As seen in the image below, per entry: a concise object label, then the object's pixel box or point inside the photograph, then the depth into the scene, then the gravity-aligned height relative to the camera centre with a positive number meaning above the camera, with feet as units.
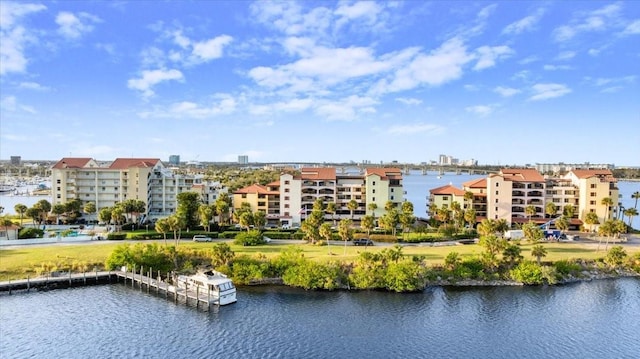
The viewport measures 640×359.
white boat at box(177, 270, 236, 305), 153.99 -40.47
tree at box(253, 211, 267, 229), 241.74 -26.00
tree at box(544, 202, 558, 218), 275.39 -23.78
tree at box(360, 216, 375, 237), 233.96 -26.81
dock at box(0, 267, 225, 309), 160.15 -42.73
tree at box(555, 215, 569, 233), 242.17 -29.01
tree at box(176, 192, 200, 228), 250.98 -19.97
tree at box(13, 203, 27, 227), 266.36 -22.05
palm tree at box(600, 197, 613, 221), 266.98 -19.82
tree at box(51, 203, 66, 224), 277.01 -23.48
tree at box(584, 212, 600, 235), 252.62 -27.55
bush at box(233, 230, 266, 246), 216.95 -32.73
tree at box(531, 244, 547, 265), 183.83 -33.55
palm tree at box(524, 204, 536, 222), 267.51 -23.75
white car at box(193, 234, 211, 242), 229.86 -34.61
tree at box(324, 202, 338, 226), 277.87 -24.23
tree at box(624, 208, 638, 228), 267.59 -25.12
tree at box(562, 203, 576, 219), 272.06 -24.76
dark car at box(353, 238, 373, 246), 224.29 -35.85
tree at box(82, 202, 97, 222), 284.82 -23.65
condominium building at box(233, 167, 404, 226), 294.46 -14.93
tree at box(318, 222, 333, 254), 211.82 -28.31
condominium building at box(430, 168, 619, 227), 282.77 -16.14
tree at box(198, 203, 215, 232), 240.73 -23.63
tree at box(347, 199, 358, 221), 279.28 -21.28
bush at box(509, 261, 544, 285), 177.27 -41.34
